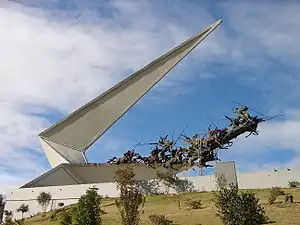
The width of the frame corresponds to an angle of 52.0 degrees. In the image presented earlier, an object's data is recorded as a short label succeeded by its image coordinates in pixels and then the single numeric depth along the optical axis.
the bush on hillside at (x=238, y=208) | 12.03
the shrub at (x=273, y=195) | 17.10
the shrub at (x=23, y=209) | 25.80
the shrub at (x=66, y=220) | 16.86
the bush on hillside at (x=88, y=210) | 13.89
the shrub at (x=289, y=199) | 17.21
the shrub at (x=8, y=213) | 24.90
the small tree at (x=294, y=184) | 23.60
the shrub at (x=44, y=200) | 25.30
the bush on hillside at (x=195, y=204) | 17.79
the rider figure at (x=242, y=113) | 25.50
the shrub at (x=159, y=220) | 14.33
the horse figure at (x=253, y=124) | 25.32
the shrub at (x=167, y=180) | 24.40
